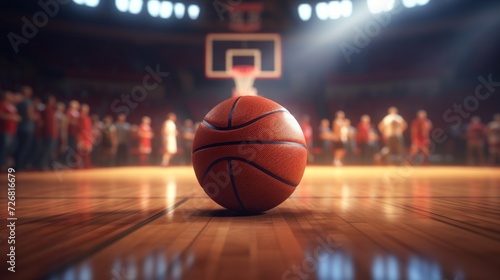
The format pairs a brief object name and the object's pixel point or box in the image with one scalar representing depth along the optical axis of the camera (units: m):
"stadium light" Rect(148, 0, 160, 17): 18.69
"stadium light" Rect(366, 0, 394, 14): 18.14
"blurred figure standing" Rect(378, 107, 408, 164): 10.43
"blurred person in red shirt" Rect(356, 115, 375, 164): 14.12
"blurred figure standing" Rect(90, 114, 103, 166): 12.34
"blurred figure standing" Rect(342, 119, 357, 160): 15.36
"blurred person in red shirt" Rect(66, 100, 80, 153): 9.98
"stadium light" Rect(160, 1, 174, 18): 18.95
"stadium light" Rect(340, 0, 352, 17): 18.70
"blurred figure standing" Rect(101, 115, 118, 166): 11.74
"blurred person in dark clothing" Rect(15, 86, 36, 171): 8.20
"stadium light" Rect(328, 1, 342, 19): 19.00
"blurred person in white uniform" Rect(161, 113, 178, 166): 11.85
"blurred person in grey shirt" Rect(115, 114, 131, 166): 13.08
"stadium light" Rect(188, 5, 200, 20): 19.44
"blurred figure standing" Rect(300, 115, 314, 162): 12.80
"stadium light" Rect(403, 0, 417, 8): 17.94
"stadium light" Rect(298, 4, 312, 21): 19.58
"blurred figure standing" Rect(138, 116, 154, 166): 12.77
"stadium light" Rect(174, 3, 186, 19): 19.17
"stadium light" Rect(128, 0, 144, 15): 18.36
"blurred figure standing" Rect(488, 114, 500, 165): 12.08
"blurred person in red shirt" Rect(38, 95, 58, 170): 8.88
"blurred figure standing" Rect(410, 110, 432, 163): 11.45
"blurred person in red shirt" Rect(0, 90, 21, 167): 7.53
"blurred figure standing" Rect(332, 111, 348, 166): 12.23
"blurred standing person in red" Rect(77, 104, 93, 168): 10.39
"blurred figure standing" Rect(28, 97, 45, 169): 8.98
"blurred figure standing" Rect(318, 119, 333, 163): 13.88
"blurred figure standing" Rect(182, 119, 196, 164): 14.04
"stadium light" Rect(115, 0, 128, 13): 18.11
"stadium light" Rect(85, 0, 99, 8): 17.61
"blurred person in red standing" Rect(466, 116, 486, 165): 12.23
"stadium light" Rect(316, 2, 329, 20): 19.25
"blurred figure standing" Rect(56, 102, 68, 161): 9.45
